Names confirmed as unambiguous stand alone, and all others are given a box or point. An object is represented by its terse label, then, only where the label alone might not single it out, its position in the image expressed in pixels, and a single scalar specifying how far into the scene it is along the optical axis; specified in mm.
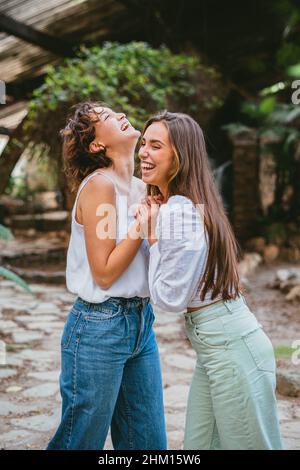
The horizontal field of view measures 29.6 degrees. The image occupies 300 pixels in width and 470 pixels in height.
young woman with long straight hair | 1772
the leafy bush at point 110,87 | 7086
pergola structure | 8242
